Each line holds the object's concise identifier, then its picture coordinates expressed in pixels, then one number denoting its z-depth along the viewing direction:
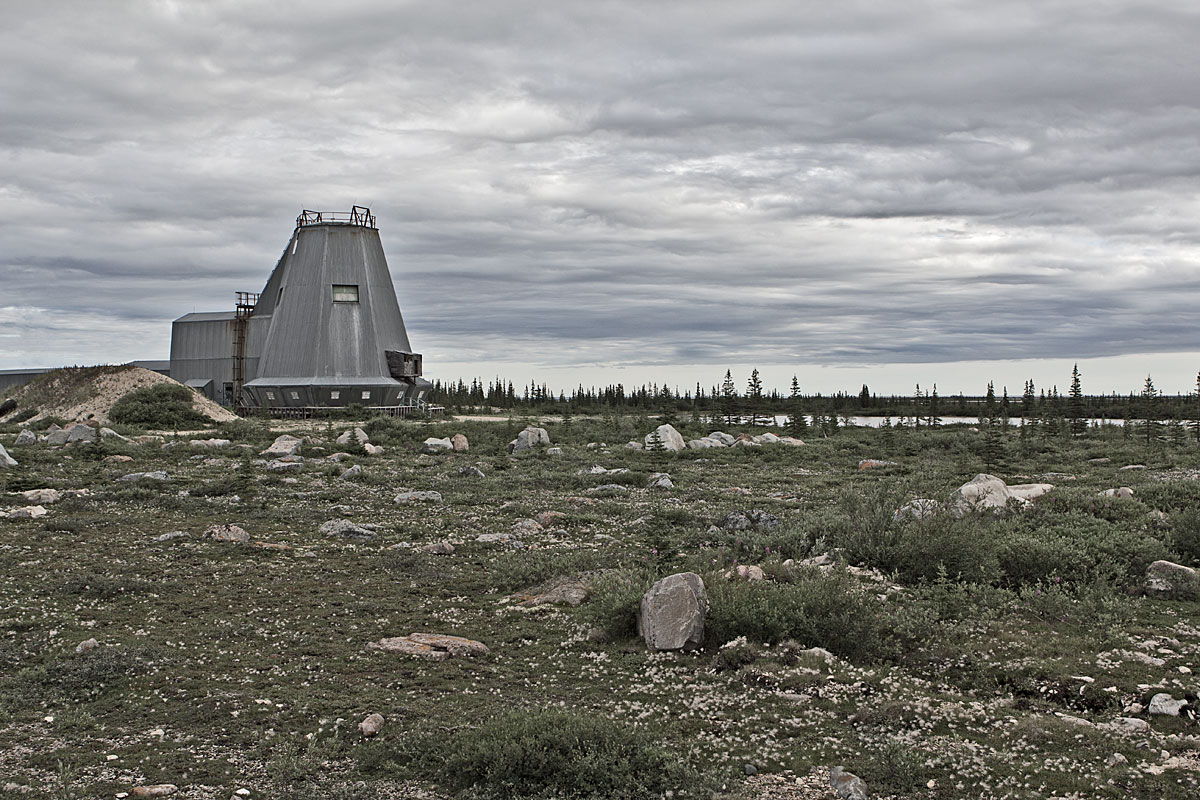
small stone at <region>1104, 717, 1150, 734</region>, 6.90
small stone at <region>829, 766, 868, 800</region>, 6.09
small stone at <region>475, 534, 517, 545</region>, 15.58
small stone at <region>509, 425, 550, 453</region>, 34.38
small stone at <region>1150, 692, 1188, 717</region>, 7.15
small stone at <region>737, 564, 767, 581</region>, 11.02
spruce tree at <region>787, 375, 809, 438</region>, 45.92
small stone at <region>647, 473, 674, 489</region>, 23.14
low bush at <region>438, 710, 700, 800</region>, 6.27
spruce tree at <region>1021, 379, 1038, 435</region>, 71.66
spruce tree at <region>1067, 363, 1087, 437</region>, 48.88
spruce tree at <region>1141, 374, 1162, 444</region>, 40.67
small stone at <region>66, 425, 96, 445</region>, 31.38
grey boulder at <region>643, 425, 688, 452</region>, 33.66
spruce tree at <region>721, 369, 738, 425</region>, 58.38
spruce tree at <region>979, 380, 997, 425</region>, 63.23
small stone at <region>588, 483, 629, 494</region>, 21.95
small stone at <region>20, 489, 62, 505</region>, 18.78
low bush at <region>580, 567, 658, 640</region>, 9.93
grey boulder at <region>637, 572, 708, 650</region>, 9.34
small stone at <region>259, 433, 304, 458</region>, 29.84
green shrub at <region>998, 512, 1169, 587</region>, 11.23
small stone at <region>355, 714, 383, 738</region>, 7.44
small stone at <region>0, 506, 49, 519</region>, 17.05
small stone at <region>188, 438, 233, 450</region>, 30.74
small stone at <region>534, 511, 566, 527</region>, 17.39
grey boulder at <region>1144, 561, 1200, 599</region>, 10.58
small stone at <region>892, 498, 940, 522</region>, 12.79
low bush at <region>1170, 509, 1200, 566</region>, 12.36
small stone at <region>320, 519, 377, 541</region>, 15.95
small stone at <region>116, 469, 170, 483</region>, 22.28
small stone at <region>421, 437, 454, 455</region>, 32.69
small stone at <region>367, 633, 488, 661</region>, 9.48
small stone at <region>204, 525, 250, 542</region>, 15.43
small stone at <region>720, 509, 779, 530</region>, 15.84
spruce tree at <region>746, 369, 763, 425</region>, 60.64
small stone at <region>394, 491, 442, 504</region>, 20.20
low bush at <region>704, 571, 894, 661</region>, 9.13
